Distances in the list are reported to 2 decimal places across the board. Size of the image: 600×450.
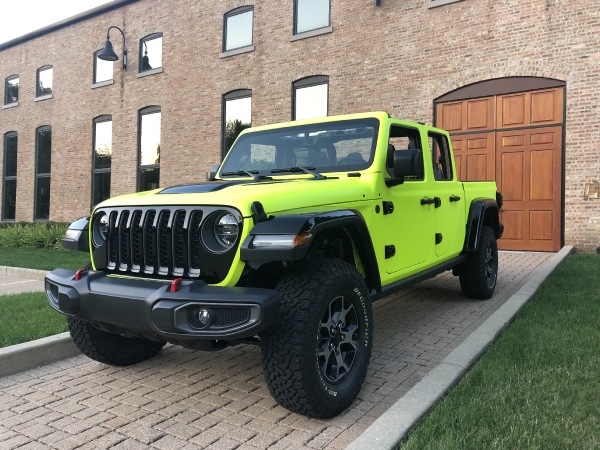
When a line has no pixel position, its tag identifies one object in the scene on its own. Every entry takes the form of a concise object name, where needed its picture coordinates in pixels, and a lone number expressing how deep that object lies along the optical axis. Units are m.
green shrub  14.38
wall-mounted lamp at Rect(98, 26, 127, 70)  14.22
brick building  9.88
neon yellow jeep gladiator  2.57
